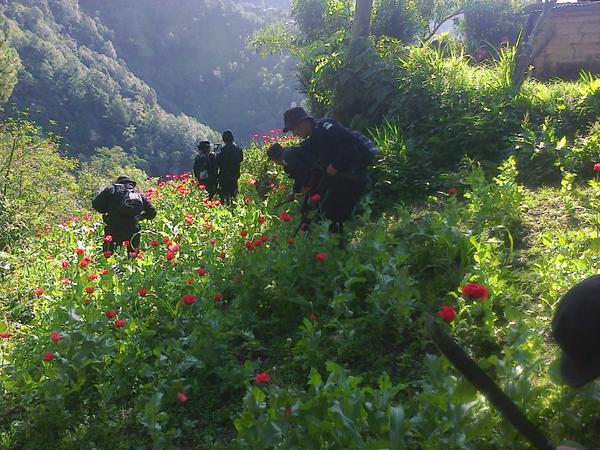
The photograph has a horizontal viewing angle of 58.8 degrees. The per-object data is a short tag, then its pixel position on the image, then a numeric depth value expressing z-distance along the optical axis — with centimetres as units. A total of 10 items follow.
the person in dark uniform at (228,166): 858
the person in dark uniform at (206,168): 887
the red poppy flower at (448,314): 224
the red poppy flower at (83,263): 394
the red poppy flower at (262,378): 230
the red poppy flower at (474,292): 218
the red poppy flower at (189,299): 319
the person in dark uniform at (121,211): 585
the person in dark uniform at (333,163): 473
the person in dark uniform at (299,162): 507
